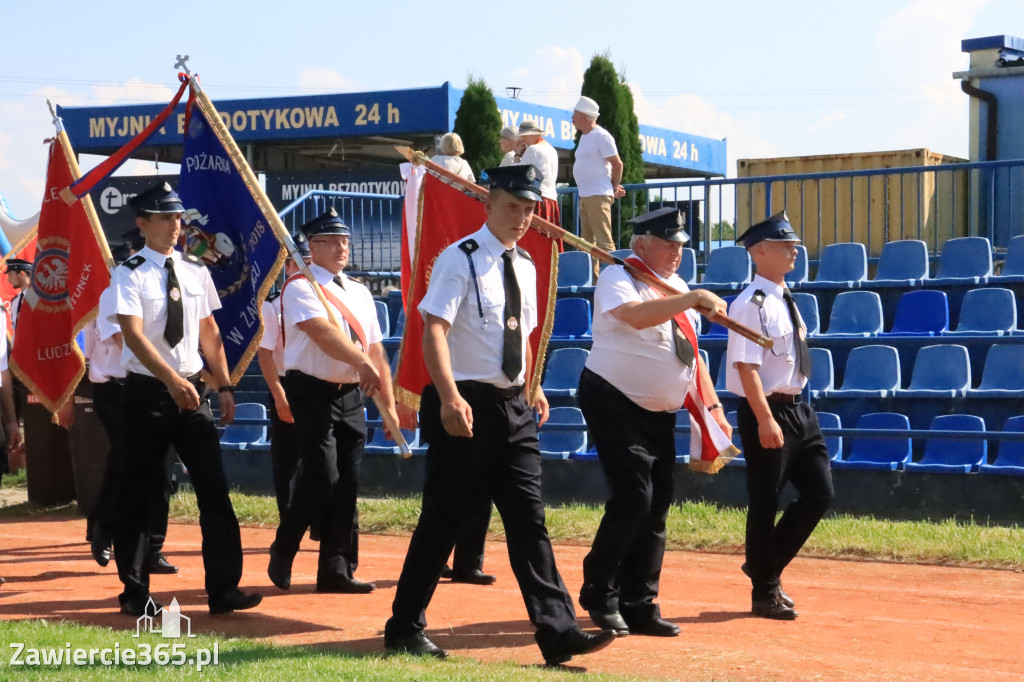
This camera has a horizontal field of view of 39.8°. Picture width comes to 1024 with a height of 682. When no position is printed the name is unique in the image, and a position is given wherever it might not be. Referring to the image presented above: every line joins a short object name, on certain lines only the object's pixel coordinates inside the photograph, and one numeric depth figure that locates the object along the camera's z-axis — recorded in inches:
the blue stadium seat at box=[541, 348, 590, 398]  554.6
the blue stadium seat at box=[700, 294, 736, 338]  558.4
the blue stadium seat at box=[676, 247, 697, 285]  625.9
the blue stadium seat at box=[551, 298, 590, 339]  589.0
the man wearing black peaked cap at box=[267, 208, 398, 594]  324.8
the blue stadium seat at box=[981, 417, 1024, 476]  444.1
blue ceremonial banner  341.7
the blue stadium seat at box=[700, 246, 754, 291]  587.5
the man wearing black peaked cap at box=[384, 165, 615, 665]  248.4
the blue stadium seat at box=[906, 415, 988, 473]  463.8
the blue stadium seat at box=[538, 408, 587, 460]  523.5
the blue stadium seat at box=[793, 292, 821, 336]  536.1
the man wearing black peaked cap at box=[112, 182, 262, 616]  296.0
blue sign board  1160.2
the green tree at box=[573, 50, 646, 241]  1086.4
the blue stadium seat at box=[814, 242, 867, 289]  570.3
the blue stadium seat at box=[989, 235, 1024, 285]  538.6
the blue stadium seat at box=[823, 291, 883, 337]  532.4
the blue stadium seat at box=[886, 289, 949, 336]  523.5
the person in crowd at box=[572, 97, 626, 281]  611.5
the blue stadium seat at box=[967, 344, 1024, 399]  478.0
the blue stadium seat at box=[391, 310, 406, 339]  629.8
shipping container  619.8
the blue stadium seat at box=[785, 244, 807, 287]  590.9
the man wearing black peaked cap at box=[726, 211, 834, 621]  300.2
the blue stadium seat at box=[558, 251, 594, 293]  637.9
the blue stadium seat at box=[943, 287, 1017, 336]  505.7
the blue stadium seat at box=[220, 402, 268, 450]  603.0
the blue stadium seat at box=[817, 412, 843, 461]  492.1
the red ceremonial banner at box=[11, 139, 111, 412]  369.1
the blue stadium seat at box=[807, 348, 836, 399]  508.7
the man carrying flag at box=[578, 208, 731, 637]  275.7
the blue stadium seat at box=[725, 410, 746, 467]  485.7
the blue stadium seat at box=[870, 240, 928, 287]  556.4
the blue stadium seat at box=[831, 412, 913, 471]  475.2
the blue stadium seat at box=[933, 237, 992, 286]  540.7
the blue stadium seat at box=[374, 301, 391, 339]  626.5
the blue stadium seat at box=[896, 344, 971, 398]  488.1
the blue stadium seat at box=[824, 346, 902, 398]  500.7
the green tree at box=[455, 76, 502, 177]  1114.1
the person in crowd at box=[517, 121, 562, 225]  570.9
